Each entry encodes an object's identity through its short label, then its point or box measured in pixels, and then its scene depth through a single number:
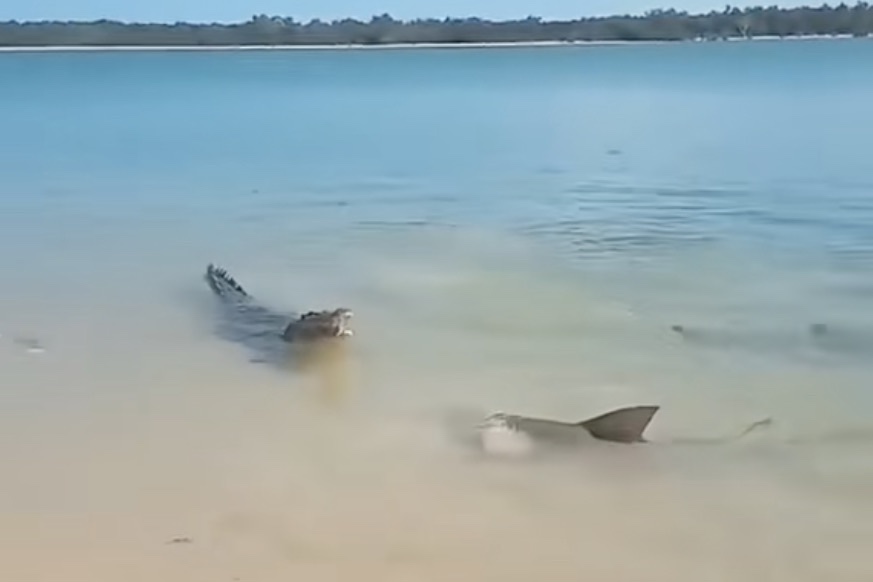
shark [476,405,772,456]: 5.53
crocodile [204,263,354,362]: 7.39
